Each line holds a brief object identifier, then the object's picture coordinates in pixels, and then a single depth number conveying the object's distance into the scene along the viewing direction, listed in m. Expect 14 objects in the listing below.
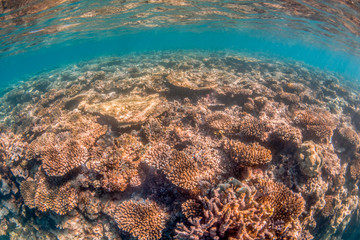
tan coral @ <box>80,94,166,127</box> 6.02
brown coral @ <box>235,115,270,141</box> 5.55
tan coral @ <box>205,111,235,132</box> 5.91
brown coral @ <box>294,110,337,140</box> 6.60
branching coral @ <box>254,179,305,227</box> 3.74
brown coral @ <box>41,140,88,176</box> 4.97
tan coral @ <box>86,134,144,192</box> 4.65
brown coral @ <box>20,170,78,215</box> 4.92
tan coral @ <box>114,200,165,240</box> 4.01
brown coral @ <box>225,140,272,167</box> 4.54
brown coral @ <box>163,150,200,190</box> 4.17
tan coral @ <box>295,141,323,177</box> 5.10
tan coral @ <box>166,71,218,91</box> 7.95
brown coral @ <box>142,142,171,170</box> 4.62
